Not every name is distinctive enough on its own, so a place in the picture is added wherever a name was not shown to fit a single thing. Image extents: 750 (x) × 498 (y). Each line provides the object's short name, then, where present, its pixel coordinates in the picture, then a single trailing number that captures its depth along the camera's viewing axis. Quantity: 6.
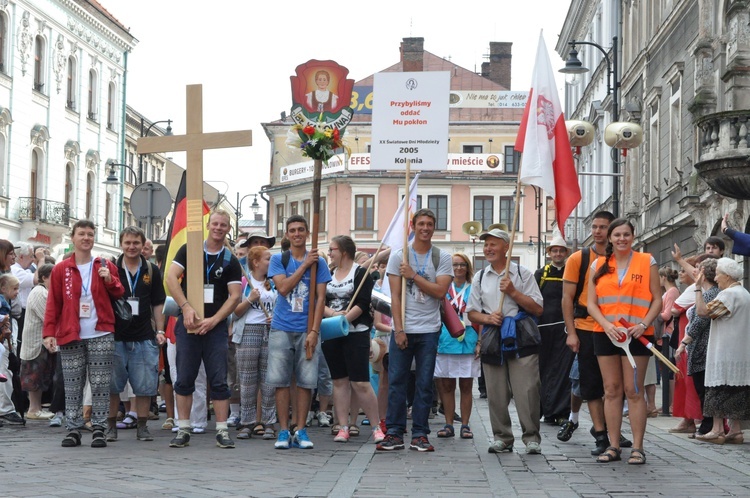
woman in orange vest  10.18
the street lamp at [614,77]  26.17
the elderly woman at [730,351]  12.07
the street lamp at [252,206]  54.28
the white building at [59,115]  47.31
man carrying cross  11.20
